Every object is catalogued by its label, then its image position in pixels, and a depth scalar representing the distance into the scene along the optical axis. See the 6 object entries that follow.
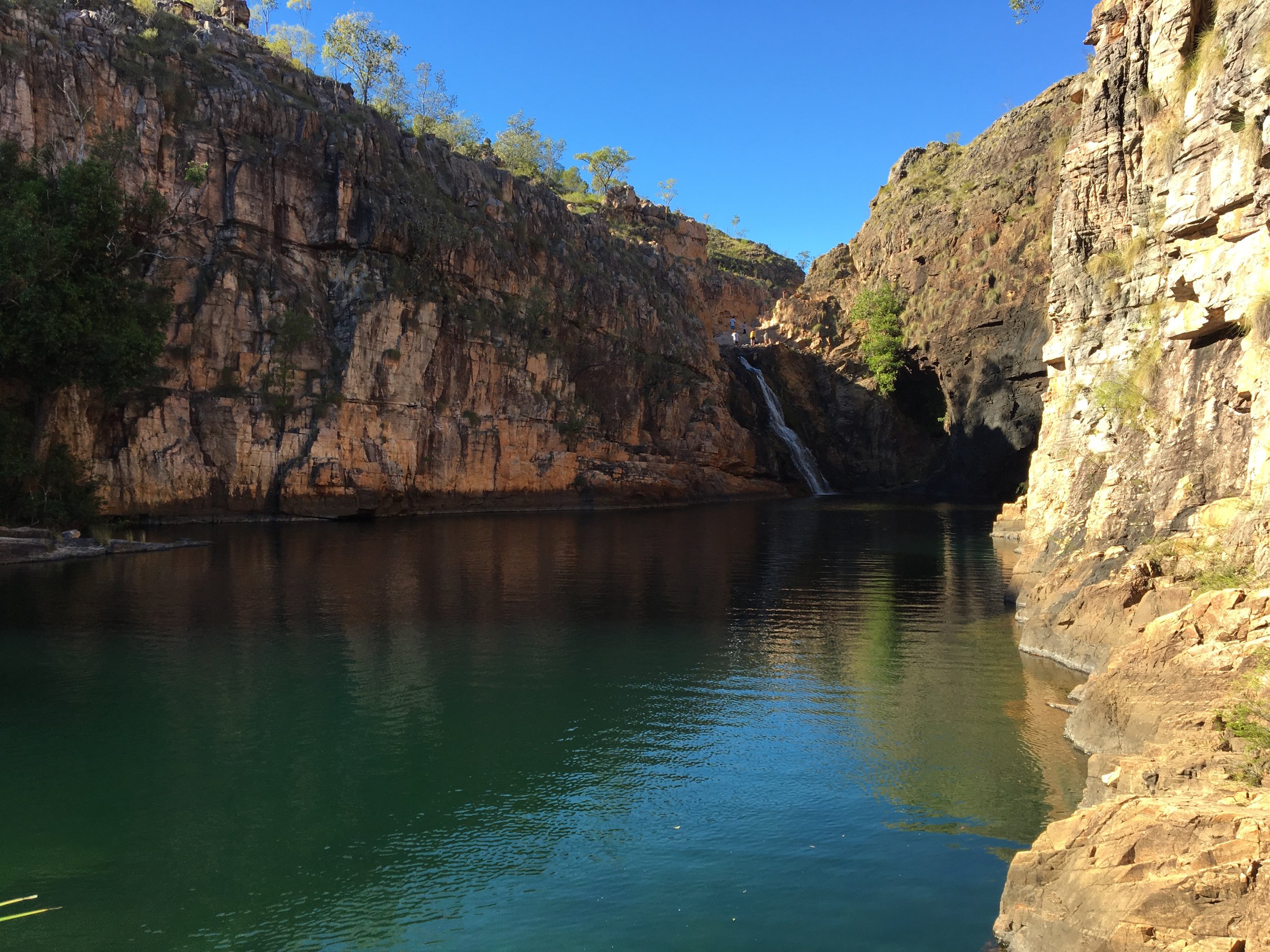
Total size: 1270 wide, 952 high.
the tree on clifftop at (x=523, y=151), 110.31
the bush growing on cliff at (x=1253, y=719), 8.84
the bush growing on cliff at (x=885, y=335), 75.94
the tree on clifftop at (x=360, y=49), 77.94
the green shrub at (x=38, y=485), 36.78
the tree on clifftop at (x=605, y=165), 129.62
